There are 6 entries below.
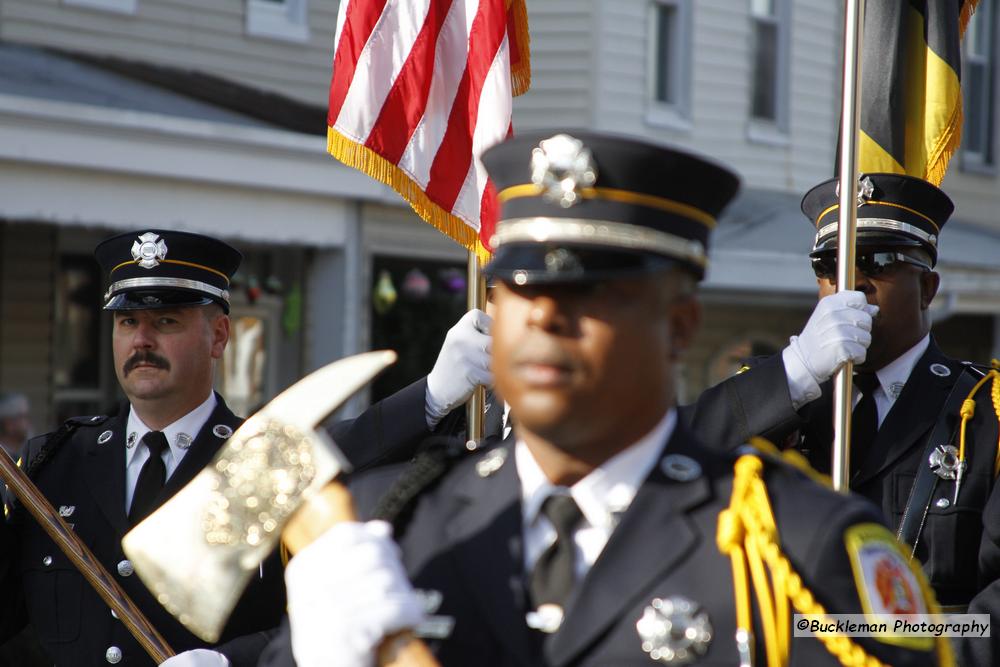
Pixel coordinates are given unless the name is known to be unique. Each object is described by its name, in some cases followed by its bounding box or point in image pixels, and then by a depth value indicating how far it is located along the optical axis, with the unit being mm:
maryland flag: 8937
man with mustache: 7551
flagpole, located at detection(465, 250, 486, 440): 8109
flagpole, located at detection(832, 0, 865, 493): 6871
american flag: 9047
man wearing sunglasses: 7270
